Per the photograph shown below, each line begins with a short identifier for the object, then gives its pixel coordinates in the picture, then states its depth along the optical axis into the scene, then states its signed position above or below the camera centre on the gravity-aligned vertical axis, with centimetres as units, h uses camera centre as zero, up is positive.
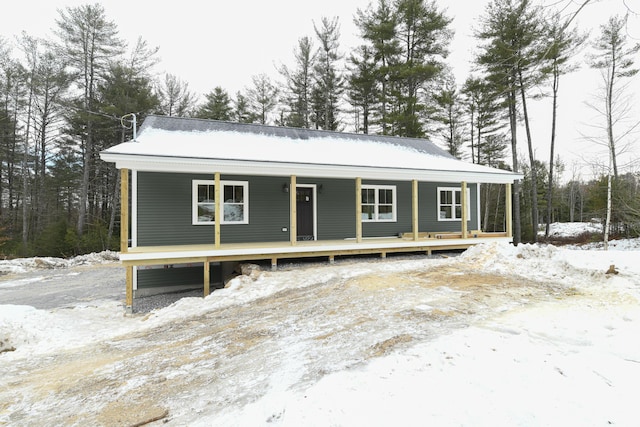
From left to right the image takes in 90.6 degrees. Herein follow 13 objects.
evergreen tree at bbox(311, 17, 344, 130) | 2266 +1034
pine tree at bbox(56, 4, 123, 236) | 1881 +1042
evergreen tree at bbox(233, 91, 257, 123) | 2519 +875
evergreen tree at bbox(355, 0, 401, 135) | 2038 +1170
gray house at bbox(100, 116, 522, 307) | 829 +64
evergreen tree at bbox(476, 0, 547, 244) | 1711 +961
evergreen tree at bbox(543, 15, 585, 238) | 1672 +830
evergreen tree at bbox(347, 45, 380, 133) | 2189 +948
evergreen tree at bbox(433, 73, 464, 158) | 2478 +771
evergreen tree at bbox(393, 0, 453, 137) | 1984 +1094
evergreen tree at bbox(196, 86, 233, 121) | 2416 +871
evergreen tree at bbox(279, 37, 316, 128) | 2362 +1019
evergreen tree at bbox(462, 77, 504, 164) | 1981 +739
